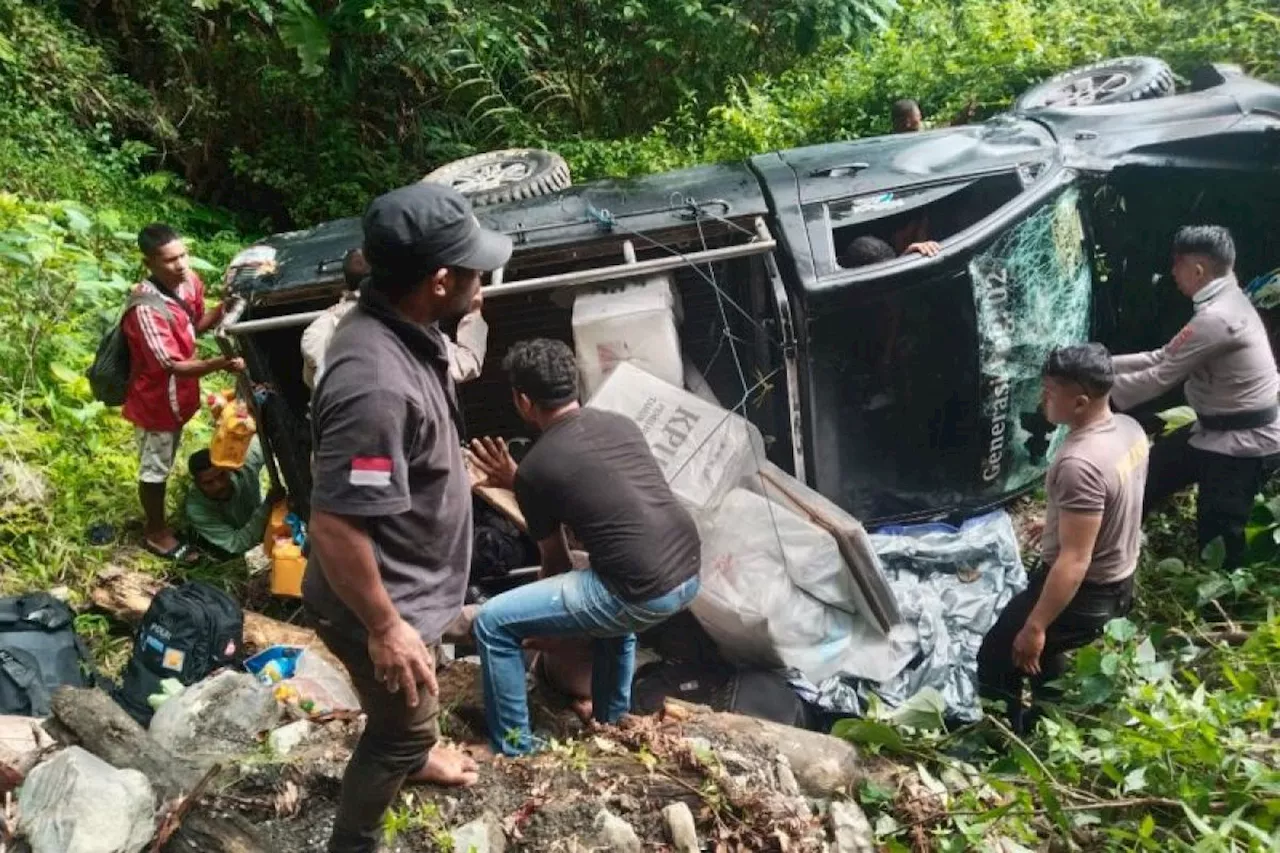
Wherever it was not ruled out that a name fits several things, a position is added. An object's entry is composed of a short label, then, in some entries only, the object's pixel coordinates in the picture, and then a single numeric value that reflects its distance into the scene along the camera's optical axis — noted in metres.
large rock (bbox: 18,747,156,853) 2.47
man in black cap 1.98
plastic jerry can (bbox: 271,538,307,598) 4.33
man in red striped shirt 4.47
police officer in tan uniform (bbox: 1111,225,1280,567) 3.64
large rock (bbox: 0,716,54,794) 2.76
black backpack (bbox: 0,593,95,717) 3.46
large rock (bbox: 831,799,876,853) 2.56
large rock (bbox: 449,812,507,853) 2.52
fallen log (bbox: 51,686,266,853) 2.58
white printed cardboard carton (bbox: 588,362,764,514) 3.79
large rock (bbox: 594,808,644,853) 2.51
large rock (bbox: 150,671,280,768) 2.97
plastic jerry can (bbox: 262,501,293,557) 4.41
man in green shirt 4.86
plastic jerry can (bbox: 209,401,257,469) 4.65
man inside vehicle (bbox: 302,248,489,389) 3.70
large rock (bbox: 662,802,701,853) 2.55
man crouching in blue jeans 2.91
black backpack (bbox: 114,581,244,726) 3.69
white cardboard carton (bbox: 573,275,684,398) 3.88
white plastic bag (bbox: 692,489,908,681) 3.66
